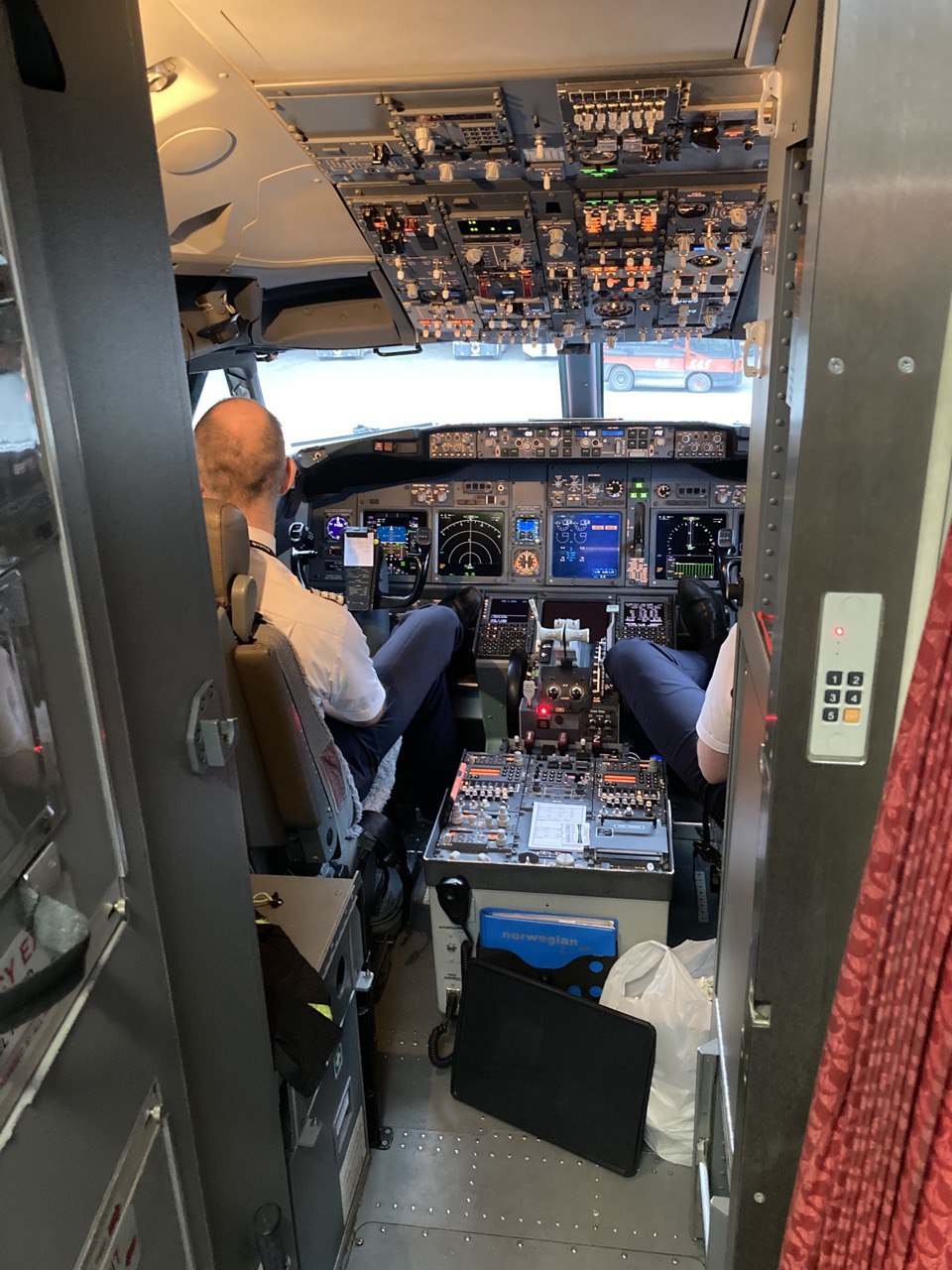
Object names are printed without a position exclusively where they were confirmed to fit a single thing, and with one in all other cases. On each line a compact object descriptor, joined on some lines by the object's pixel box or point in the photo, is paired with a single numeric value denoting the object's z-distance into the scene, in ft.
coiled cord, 8.39
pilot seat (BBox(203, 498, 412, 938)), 6.80
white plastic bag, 7.42
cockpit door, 2.50
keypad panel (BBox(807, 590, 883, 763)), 3.28
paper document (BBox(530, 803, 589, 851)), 8.38
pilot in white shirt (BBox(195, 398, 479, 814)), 8.00
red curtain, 2.70
